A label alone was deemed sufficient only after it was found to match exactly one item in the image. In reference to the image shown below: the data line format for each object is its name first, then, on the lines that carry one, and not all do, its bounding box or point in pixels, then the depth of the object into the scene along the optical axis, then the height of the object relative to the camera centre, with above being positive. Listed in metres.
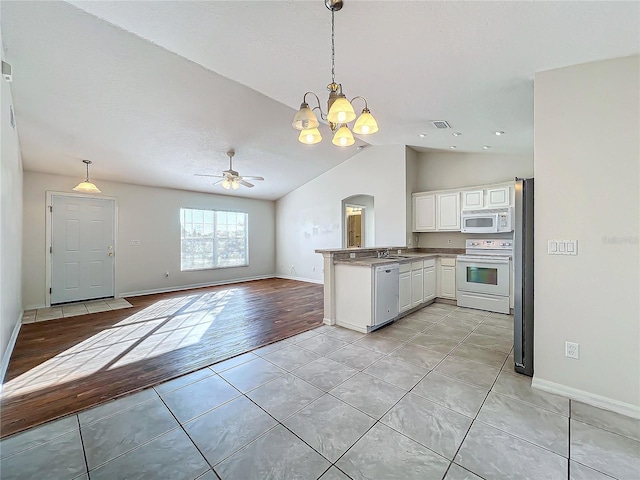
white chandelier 1.85 +0.86
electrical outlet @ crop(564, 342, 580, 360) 2.16 -0.87
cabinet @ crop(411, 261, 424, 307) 4.45 -0.76
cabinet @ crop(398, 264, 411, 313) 4.13 -0.79
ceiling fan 4.56 +1.00
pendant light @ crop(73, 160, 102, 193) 4.36 +0.79
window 7.00 -0.03
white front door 5.23 -0.19
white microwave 4.64 +0.30
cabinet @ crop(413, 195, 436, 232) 5.47 +0.50
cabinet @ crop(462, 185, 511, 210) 4.68 +0.70
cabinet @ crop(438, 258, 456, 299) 5.04 -0.73
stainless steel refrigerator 2.46 -0.31
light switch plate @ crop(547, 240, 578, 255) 2.16 -0.07
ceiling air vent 3.75 +1.56
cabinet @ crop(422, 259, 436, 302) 4.81 -0.73
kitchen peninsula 3.61 -0.68
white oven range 4.37 -0.61
